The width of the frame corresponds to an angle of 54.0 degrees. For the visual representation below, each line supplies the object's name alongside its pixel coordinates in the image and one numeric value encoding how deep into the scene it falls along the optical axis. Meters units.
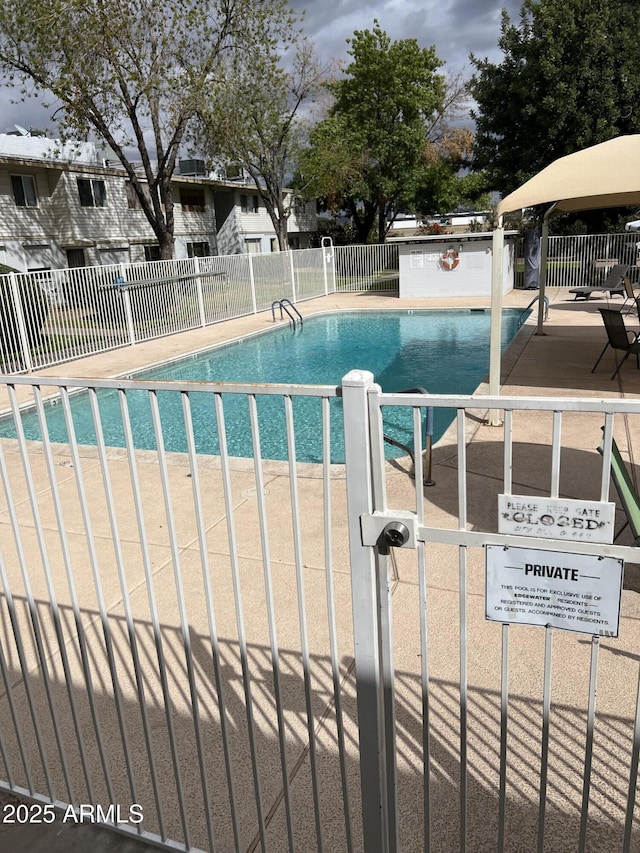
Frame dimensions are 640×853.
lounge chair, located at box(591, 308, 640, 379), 8.31
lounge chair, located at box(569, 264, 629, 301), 16.38
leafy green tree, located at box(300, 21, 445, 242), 31.09
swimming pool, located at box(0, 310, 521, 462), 8.35
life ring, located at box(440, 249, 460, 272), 19.81
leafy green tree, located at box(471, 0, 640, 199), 21.48
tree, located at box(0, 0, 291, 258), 15.34
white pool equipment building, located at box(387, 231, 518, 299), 19.56
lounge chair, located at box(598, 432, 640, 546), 3.05
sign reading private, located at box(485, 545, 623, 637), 1.36
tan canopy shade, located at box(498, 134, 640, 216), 5.93
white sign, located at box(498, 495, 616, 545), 1.32
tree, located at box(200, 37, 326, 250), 20.83
